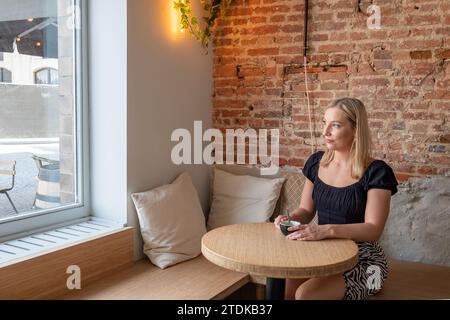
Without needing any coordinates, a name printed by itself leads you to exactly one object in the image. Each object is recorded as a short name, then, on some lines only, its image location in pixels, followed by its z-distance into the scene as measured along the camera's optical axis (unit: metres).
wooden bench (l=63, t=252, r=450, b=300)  2.63
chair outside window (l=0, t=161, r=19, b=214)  2.67
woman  2.42
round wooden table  1.96
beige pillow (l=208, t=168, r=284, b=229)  3.58
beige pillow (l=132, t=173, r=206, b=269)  3.09
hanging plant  3.66
